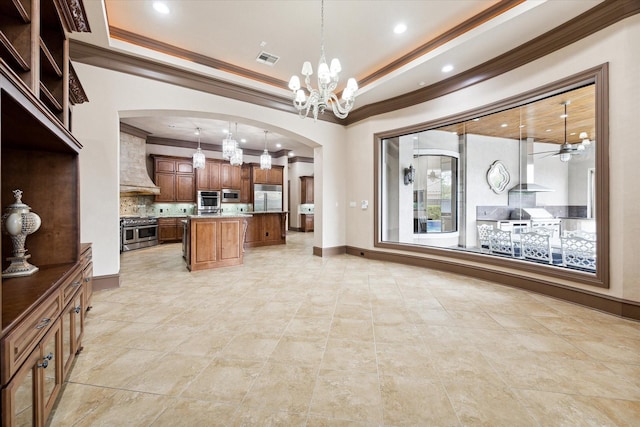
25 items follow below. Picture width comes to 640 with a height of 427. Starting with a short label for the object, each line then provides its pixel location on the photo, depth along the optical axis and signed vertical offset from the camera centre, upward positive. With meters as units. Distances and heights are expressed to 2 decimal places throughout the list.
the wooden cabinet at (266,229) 7.66 -0.52
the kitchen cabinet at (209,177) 8.88 +1.25
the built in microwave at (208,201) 8.78 +0.40
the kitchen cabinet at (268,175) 9.79 +1.44
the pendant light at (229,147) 6.32 +1.59
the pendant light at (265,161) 8.15 +1.61
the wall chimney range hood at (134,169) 6.95 +1.23
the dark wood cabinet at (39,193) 1.05 +0.15
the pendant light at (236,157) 6.55 +1.44
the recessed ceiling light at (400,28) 3.43 +2.46
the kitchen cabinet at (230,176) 9.31 +1.33
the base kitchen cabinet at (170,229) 7.99 -0.52
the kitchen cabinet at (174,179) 8.26 +1.11
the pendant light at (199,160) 7.12 +1.44
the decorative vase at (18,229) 1.54 -0.10
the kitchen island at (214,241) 4.77 -0.54
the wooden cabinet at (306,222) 11.51 -0.43
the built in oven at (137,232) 6.75 -0.54
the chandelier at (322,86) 3.01 +1.58
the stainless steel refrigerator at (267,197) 9.77 +0.58
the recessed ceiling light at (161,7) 3.04 +2.45
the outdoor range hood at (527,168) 5.54 +0.95
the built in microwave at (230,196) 9.33 +0.60
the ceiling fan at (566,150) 4.50 +1.13
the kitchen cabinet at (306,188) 11.64 +1.07
